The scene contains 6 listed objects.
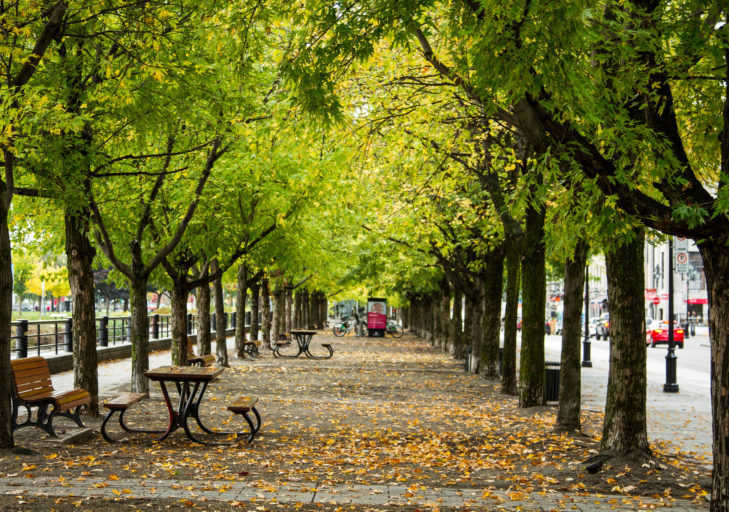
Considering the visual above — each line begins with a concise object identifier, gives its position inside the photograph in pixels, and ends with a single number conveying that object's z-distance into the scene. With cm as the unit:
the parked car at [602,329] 5778
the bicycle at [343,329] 6261
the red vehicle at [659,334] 4146
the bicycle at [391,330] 6344
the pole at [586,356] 2941
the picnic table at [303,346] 3149
